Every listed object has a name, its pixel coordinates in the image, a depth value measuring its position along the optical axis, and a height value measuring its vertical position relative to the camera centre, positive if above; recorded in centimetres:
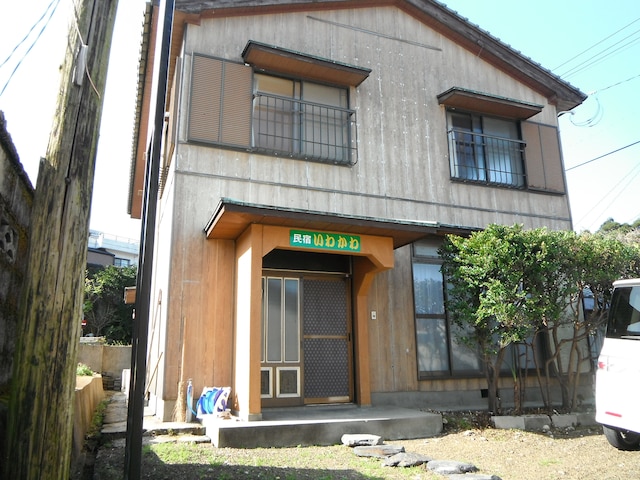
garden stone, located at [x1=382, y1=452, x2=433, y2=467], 559 -110
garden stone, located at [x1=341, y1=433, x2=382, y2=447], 651 -101
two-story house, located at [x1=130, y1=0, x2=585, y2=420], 789 +321
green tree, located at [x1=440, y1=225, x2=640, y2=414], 778 +117
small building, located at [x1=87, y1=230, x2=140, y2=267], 4273 +1137
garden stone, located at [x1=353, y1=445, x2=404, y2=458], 602 -107
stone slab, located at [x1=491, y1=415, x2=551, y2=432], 770 -97
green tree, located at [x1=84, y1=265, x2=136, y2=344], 2281 +257
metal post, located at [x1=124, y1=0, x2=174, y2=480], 362 +69
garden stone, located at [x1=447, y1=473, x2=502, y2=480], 491 -114
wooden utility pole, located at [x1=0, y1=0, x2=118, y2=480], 284 +54
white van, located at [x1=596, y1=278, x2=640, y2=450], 570 -18
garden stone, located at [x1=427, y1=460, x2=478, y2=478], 528 -112
